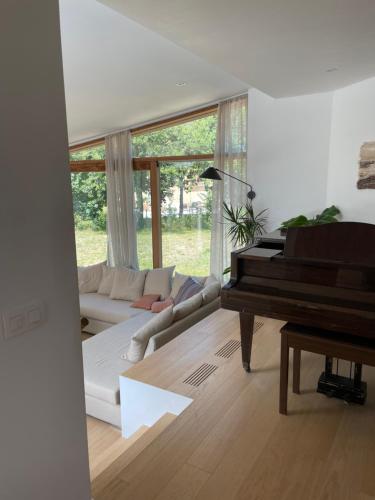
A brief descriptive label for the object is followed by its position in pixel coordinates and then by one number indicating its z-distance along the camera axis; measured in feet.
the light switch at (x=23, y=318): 4.23
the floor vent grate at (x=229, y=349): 10.18
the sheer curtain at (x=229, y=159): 17.51
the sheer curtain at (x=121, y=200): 21.63
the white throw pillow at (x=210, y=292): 14.35
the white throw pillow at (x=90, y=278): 20.66
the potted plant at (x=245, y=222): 16.38
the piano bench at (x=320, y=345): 6.37
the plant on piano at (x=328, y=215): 13.05
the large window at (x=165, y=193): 19.75
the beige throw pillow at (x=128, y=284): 18.86
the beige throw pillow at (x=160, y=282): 18.25
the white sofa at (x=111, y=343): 11.19
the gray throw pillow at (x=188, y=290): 16.01
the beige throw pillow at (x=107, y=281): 20.07
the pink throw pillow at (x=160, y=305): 16.79
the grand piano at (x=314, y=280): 6.26
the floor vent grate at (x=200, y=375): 8.85
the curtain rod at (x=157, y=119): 17.81
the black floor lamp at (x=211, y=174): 15.09
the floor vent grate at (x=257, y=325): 11.81
